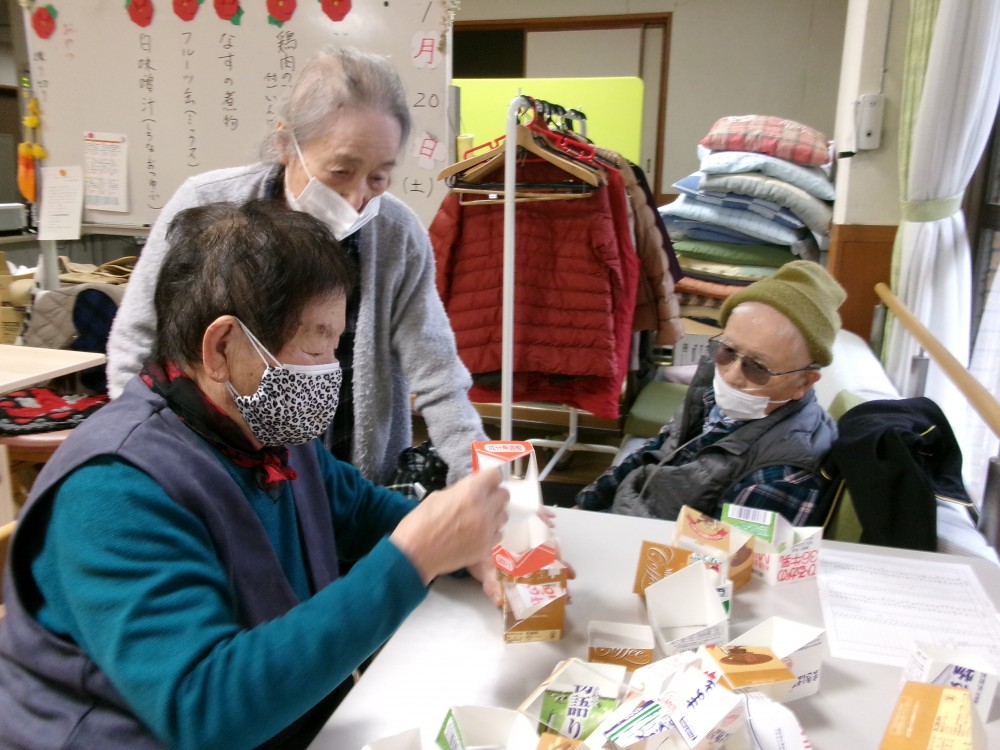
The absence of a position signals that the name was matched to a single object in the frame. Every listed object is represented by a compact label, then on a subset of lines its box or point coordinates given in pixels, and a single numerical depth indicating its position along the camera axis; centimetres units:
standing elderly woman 143
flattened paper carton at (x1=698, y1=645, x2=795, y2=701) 86
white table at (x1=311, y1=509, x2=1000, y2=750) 90
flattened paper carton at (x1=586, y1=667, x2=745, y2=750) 75
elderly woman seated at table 72
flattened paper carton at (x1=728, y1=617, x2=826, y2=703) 92
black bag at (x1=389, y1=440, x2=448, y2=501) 150
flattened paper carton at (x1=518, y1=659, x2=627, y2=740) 84
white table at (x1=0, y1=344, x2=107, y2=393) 222
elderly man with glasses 158
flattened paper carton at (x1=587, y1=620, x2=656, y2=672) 98
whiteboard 251
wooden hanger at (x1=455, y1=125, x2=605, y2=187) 264
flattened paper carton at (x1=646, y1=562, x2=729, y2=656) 102
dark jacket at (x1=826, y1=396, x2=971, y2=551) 145
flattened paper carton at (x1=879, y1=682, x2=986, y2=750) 77
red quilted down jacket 283
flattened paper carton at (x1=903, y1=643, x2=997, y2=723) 90
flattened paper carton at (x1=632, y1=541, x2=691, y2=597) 110
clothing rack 225
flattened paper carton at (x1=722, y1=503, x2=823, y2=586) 122
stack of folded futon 347
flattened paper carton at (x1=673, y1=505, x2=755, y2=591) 117
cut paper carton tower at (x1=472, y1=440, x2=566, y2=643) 102
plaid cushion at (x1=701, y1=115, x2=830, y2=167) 350
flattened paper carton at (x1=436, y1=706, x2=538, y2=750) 82
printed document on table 107
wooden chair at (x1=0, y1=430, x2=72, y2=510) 252
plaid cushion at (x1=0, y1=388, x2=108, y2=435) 260
